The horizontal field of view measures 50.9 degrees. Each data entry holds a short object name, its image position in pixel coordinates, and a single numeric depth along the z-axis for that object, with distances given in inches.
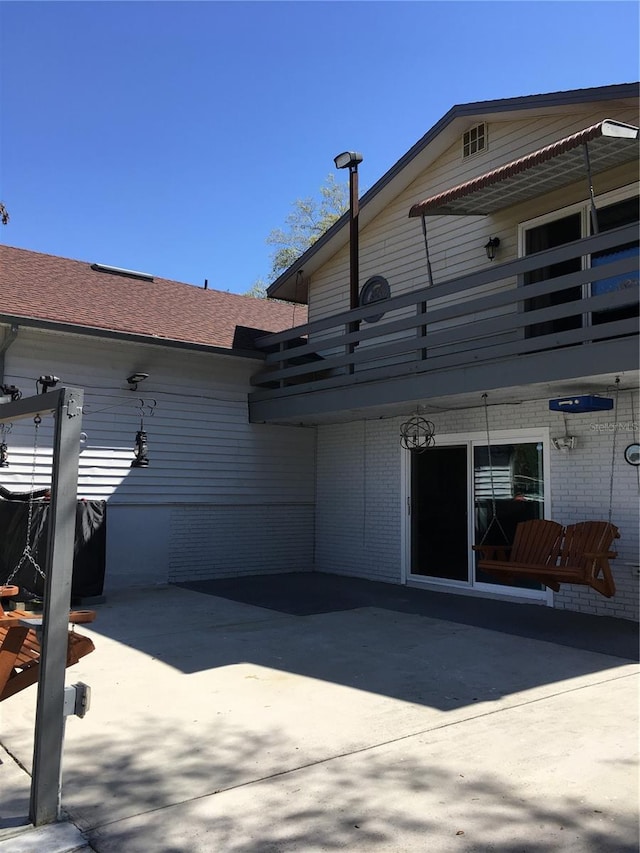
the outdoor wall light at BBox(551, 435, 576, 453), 330.6
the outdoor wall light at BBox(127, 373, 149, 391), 394.9
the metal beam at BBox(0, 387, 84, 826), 122.4
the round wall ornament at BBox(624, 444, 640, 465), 303.5
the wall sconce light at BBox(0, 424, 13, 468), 340.8
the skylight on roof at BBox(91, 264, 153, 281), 509.7
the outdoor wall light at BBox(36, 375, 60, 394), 267.3
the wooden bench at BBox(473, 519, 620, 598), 275.4
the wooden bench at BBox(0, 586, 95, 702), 143.7
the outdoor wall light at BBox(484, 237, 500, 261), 379.9
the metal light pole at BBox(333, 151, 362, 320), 438.9
